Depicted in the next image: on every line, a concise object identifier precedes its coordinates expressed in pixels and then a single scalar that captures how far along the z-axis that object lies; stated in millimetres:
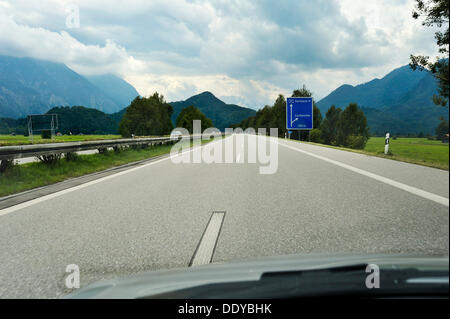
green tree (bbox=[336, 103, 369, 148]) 97250
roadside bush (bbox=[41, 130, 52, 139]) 54031
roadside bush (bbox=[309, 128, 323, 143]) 77838
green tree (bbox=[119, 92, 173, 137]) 93125
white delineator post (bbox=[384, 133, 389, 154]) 16062
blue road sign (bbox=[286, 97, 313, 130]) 39844
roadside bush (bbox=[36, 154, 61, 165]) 11466
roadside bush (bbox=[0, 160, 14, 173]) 9258
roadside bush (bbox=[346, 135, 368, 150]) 86000
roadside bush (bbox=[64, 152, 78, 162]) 12914
